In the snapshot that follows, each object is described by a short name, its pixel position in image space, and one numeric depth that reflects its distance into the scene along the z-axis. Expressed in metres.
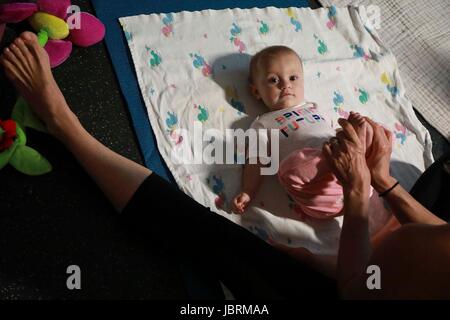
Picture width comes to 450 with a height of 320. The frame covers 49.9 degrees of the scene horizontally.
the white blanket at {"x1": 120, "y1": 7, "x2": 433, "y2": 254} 1.21
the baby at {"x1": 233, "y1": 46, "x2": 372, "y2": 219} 1.15
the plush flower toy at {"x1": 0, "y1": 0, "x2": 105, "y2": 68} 1.17
